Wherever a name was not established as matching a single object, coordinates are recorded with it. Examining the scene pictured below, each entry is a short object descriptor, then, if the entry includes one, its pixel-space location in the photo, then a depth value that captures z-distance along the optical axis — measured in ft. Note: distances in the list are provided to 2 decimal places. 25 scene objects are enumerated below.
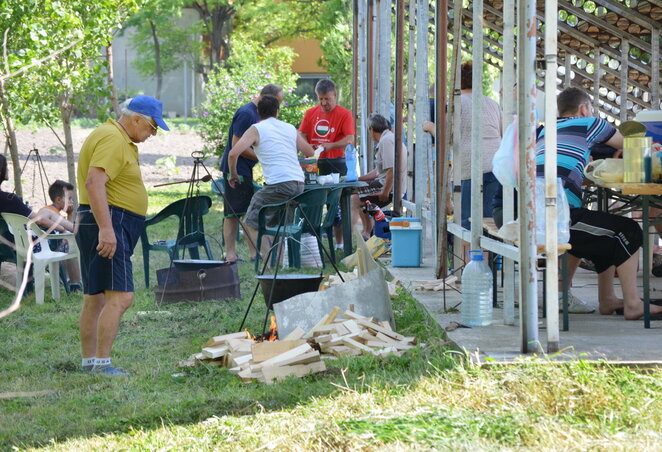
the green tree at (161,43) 259.13
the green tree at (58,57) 56.47
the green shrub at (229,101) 120.29
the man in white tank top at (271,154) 61.52
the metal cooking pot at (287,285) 46.05
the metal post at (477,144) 42.25
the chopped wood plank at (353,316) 41.36
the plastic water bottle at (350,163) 68.10
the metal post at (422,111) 56.63
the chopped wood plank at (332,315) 41.01
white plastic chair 55.51
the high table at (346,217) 66.92
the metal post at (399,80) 63.46
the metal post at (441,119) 48.55
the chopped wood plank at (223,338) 40.44
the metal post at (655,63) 75.13
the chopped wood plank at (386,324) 41.41
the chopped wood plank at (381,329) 39.86
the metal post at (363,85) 91.44
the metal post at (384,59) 76.71
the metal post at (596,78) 88.84
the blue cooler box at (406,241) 57.24
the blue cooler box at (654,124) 42.48
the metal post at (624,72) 81.35
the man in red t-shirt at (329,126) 74.16
